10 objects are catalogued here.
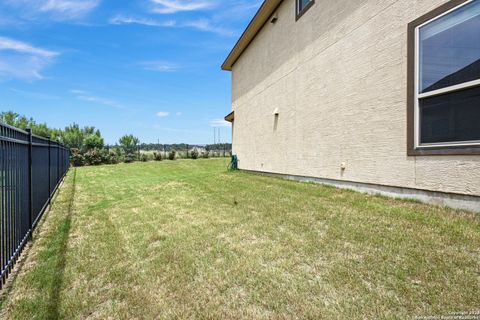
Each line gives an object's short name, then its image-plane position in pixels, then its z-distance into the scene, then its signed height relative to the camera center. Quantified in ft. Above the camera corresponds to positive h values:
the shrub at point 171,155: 91.45 -0.29
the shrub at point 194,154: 92.73 +0.04
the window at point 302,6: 26.59 +15.01
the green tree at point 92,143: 91.86 +3.88
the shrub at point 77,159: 83.20 -1.44
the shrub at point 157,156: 91.87 -0.62
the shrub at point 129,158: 91.60 -1.27
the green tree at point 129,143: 95.40 +4.12
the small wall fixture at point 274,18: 34.67 +17.28
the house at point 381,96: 13.48 +3.90
